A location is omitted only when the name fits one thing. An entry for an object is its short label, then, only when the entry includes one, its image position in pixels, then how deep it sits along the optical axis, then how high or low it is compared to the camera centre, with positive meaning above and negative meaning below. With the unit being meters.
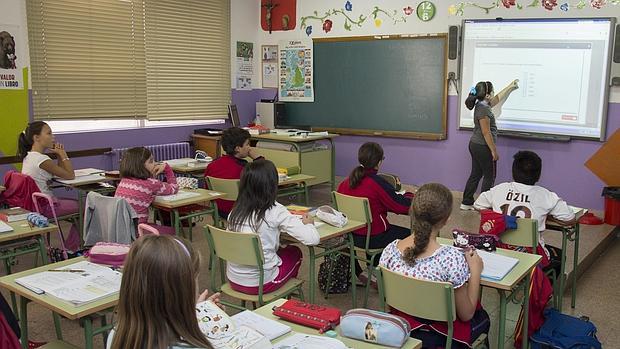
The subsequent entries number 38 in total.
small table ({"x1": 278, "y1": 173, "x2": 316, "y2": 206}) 4.92 -0.78
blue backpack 3.01 -1.26
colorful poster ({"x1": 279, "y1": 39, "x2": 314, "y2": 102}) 8.27 +0.34
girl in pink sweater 3.93 -0.61
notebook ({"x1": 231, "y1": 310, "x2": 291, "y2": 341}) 1.89 -0.78
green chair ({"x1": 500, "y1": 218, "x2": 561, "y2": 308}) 3.18 -0.77
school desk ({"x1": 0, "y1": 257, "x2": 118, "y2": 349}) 2.07 -0.78
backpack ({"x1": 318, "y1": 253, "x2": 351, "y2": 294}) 4.12 -1.28
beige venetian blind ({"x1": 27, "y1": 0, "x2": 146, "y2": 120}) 6.23 +0.39
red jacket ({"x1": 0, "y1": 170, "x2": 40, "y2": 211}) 4.16 -0.72
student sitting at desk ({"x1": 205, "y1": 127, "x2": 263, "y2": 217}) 4.68 -0.55
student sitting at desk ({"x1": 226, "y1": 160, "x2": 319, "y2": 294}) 2.95 -0.66
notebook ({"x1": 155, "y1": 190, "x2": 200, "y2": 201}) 4.04 -0.73
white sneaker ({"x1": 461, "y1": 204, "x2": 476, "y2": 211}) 6.55 -1.26
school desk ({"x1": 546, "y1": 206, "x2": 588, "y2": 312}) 3.53 -0.89
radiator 7.32 -0.74
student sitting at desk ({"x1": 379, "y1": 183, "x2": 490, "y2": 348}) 2.27 -0.66
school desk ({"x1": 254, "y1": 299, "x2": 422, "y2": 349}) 1.84 -0.79
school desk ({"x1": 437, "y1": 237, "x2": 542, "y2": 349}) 2.44 -0.78
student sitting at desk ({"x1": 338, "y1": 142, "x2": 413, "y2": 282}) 3.78 -0.66
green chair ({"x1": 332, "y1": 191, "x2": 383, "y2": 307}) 3.68 -0.77
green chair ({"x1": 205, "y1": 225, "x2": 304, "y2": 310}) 2.82 -0.81
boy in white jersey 3.42 -0.61
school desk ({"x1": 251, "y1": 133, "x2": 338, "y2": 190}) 6.91 -0.75
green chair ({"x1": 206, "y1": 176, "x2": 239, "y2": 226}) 4.50 -0.73
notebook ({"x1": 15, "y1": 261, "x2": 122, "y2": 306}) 2.17 -0.76
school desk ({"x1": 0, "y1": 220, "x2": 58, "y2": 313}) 3.08 -0.85
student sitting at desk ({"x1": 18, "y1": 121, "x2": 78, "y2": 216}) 4.62 -0.57
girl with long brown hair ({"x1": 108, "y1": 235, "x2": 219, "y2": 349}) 1.35 -0.48
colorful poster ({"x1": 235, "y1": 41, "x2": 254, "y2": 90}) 8.42 +0.43
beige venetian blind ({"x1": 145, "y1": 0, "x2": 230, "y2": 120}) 7.32 +0.47
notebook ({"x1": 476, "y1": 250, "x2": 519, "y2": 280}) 2.49 -0.76
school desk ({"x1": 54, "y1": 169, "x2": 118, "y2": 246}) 4.75 -0.79
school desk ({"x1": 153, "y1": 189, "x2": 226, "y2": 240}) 3.97 -0.76
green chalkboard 7.15 +0.11
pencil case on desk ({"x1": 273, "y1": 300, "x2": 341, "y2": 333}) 1.97 -0.77
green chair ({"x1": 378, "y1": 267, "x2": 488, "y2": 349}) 2.16 -0.78
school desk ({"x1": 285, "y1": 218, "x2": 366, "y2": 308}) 3.20 -0.93
